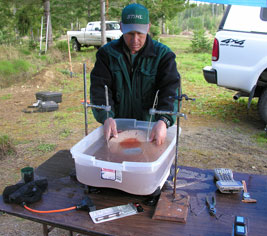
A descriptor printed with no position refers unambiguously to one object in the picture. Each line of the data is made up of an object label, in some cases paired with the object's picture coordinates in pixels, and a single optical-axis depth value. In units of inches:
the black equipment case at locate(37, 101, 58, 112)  234.5
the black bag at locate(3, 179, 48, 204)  59.7
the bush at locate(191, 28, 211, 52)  573.9
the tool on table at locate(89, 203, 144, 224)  55.5
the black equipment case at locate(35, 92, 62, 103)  248.4
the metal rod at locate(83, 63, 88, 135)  67.2
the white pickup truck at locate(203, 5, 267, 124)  165.2
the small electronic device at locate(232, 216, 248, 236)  47.7
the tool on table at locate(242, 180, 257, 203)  61.2
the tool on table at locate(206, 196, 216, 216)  57.2
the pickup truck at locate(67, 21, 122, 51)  523.8
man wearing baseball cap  73.6
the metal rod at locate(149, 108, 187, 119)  57.1
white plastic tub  56.2
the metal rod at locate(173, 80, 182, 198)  59.2
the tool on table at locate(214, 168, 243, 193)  63.4
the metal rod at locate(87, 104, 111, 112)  68.4
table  52.6
